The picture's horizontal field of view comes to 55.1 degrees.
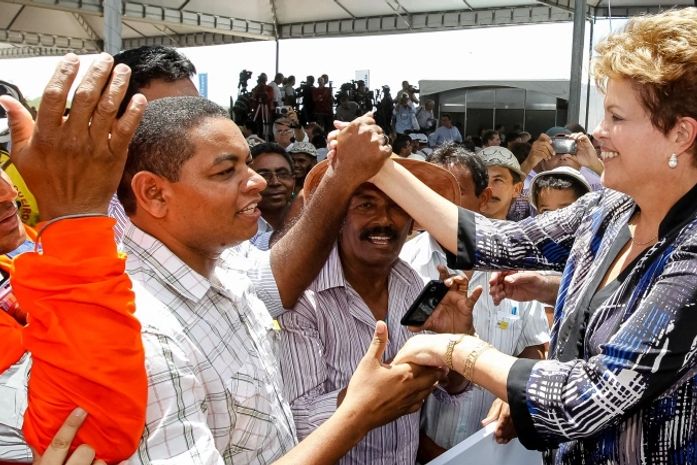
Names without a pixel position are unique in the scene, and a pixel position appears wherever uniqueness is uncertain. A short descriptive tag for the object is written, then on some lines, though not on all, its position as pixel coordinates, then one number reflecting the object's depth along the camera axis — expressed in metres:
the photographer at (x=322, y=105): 13.94
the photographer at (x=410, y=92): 16.36
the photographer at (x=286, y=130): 8.67
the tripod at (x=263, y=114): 12.83
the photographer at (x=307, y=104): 13.94
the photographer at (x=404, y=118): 15.51
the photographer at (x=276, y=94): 13.16
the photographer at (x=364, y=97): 16.12
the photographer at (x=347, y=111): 13.92
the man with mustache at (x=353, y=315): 2.14
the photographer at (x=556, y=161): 5.86
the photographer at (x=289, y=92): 13.91
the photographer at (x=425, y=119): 16.19
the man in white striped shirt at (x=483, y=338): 2.62
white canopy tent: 14.03
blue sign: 15.64
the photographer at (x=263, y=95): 12.89
